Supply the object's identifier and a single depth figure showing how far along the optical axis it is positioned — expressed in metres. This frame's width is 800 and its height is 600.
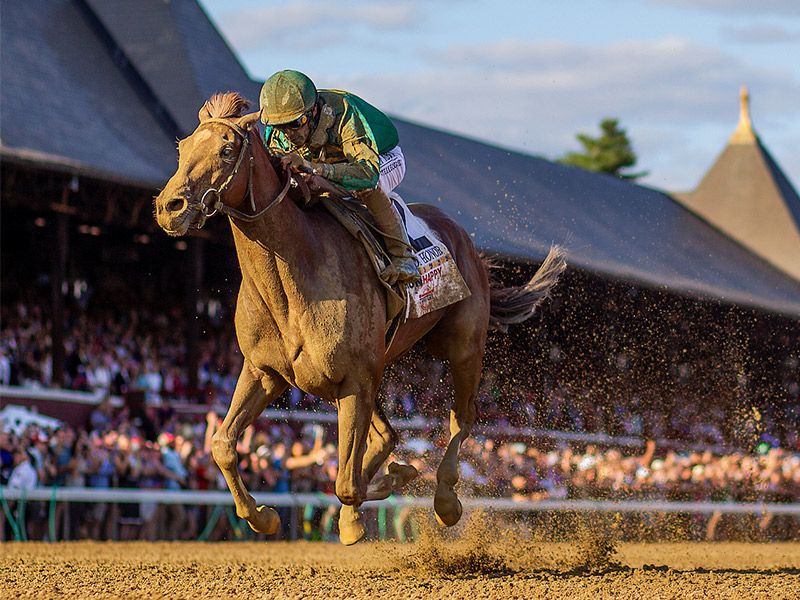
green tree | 57.22
